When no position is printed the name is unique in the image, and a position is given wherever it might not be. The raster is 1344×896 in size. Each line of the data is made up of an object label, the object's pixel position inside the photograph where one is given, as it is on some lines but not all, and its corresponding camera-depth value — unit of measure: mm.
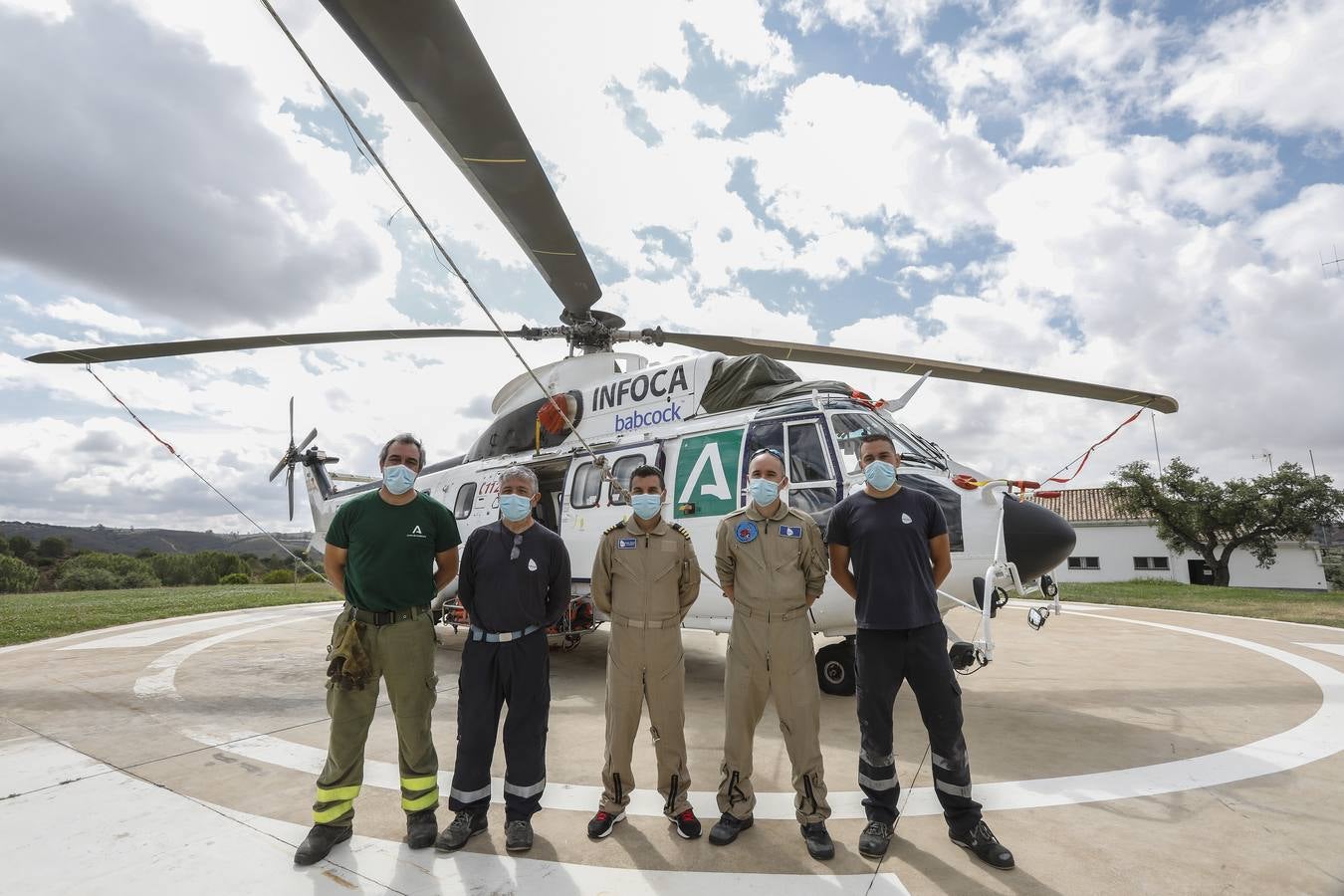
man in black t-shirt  3137
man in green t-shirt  3156
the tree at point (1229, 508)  26906
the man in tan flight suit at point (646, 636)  3273
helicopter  3803
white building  30188
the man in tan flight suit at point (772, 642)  3191
